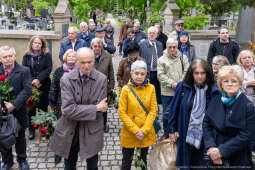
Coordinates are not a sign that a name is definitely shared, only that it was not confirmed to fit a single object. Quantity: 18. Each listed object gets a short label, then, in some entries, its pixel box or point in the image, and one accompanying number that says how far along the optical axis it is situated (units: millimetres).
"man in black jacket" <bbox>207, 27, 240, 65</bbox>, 6373
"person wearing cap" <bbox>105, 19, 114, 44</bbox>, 14283
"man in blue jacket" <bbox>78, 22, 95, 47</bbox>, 7740
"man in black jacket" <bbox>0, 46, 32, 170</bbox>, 4113
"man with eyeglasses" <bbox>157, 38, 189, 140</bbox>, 5227
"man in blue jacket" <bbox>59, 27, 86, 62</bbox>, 6438
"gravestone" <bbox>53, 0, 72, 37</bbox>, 9391
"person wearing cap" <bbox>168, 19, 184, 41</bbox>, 7543
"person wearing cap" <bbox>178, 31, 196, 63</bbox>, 6199
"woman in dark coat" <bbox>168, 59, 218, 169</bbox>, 3326
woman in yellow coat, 3795
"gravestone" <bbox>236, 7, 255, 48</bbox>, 11508
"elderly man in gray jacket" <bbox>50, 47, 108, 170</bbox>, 3365
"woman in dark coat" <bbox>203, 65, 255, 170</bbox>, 2828
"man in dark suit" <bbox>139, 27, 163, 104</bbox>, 6241
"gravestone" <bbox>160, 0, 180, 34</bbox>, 12049
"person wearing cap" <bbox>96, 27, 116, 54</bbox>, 6852
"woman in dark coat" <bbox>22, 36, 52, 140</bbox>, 5389
